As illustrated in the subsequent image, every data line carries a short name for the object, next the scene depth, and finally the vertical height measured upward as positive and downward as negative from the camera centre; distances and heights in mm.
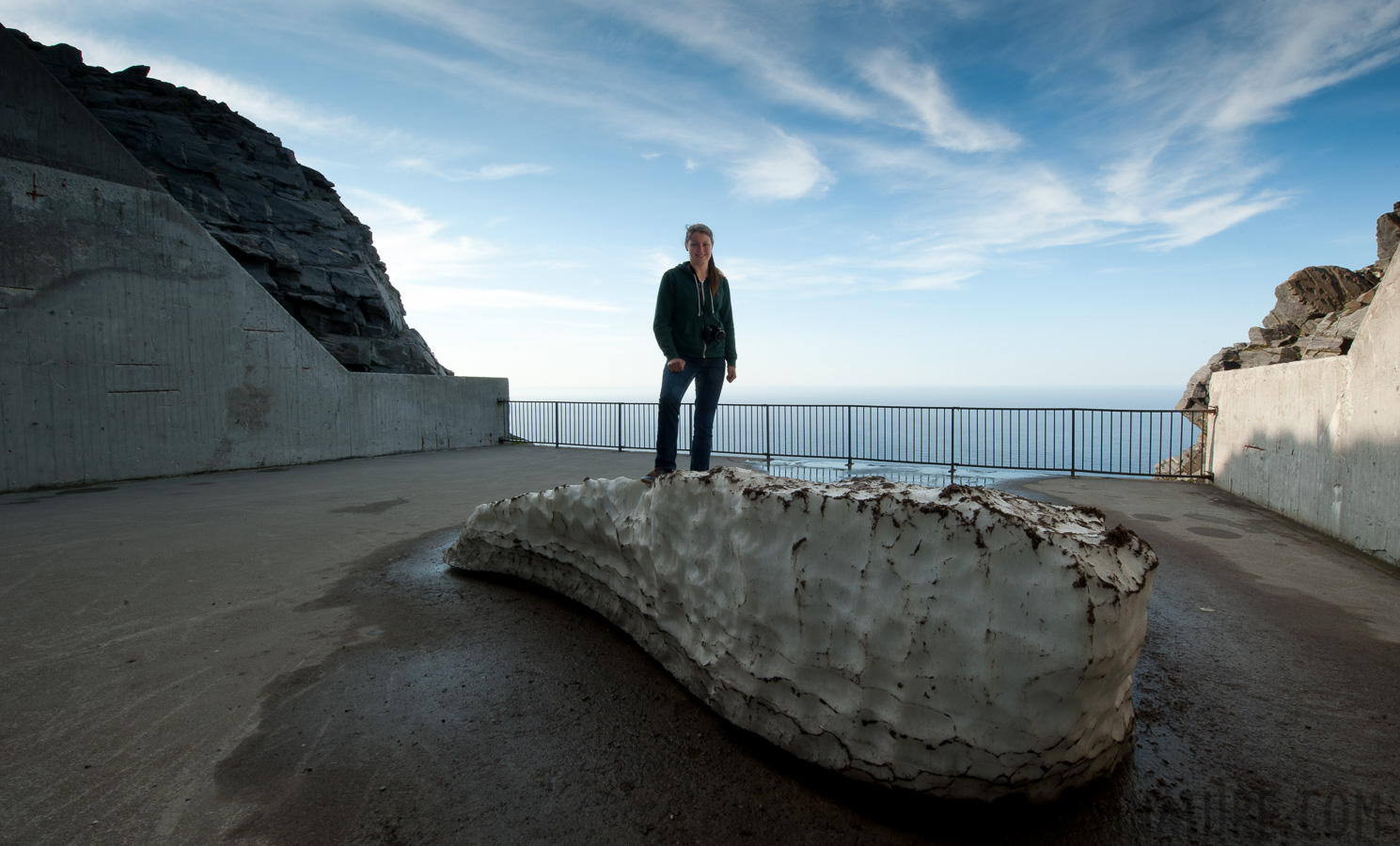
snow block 1631 -662
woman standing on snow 4184 +568
